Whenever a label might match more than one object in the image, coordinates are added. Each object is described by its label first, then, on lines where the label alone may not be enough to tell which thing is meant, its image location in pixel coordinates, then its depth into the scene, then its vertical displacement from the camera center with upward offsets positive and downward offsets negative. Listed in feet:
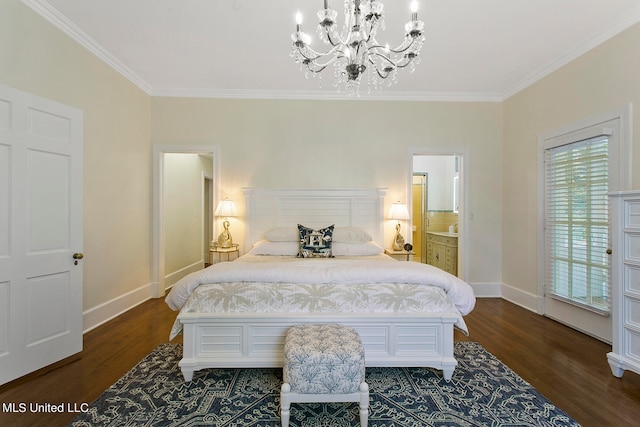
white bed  6.72 -2.31
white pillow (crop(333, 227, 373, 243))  12.14 -1.03
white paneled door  6.81 -0.58
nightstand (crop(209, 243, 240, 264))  12.80 -1.87
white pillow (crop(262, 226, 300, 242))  12.24 -1.00
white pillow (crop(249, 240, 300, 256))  11.65 -1.52
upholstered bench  5.33 -3.07
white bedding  6.84 -1.86
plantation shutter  9.16 -0.37
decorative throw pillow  11.43 -1.24
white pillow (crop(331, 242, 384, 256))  11.64 -1.50
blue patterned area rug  5.61 -4.01
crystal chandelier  5.76 +3.76
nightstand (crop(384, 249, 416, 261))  12.90 -1.87
